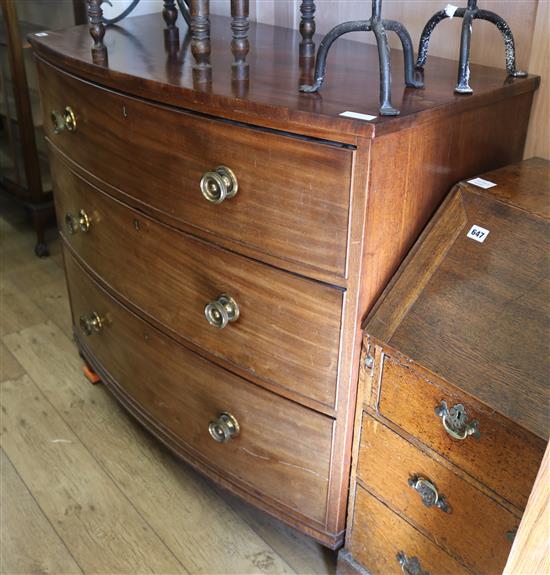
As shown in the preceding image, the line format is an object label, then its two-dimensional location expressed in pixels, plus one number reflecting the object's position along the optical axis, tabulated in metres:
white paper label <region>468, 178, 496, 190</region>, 1.09
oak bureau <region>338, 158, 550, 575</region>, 0.93
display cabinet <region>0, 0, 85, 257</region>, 2.42
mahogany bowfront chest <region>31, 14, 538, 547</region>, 1.01
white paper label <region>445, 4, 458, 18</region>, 1.13
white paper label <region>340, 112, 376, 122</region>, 0.94
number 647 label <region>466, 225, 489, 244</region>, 1.05
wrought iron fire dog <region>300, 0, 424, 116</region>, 0.97
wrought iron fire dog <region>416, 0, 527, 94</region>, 1.10
